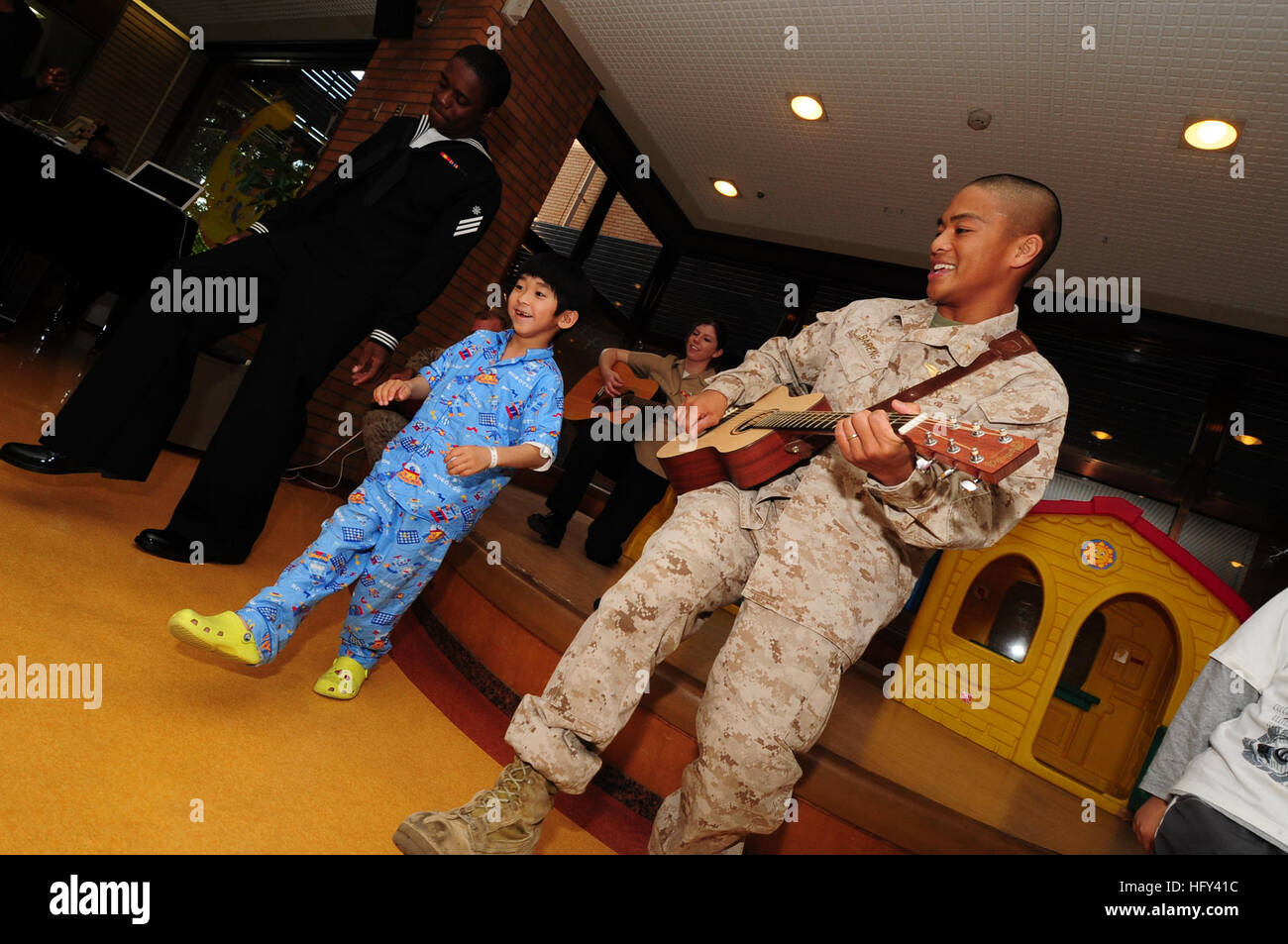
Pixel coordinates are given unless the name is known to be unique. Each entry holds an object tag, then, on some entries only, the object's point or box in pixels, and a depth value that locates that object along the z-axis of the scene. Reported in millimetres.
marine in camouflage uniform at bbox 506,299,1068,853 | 1548
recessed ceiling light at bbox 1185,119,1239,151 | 3611
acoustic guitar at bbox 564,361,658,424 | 4289
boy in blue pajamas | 2012
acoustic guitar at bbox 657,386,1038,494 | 1379
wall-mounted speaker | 5051
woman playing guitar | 4059
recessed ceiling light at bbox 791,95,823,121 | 4641
